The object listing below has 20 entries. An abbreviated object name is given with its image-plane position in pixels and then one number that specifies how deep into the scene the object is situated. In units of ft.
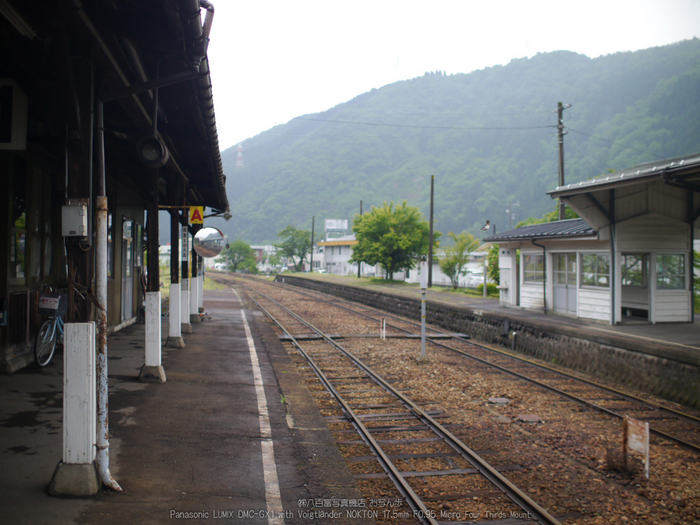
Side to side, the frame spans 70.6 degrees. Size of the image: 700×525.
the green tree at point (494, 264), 89.72
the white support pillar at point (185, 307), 38.24
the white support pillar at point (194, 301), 45.65
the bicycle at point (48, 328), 22.54
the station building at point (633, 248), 42.47
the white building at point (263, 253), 326.44
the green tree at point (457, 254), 103.71
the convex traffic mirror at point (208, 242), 42.09
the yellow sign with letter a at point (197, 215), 36.67
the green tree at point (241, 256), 247.29
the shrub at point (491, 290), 88.98
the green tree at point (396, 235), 117.70
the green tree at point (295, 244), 230.52
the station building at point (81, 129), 12.18
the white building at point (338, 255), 216.13
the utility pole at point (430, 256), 103.91
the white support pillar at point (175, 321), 31.09
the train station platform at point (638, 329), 31.41
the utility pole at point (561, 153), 70.50
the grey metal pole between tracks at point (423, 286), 32.48
